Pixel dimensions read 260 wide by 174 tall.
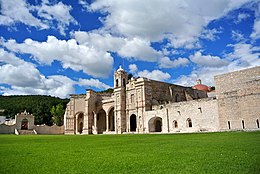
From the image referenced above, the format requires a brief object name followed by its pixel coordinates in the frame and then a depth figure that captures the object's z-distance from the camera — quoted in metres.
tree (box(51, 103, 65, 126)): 53.07
